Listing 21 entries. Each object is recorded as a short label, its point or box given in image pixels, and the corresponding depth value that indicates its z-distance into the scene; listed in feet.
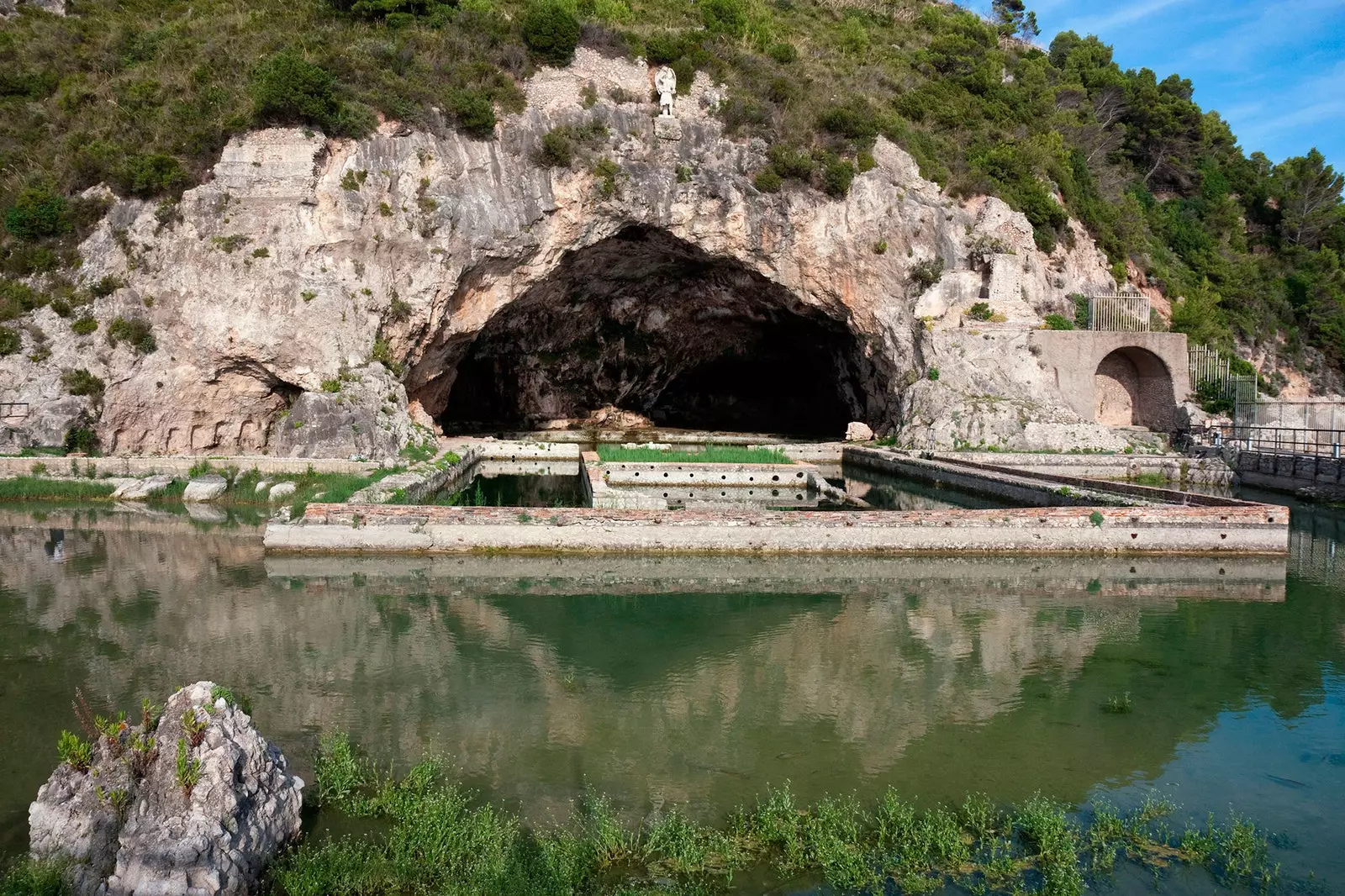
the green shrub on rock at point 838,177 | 96.27
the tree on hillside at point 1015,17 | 184.24
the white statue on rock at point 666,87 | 95.45
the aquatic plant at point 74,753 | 15.19
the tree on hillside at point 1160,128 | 149.28
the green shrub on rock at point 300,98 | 77.87
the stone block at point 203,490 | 57.52
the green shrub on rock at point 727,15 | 116.47
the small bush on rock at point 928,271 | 97.19
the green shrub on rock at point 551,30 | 92.84
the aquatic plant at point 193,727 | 15.11
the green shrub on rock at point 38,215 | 77.56
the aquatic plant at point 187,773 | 14.39
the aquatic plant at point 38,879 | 13.80
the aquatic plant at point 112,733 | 15.65
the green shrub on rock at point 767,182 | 95.61
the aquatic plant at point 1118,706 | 24.31
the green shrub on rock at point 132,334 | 75.05
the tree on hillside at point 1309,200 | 142.41
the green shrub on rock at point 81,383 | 72.43
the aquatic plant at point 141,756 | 15.34
